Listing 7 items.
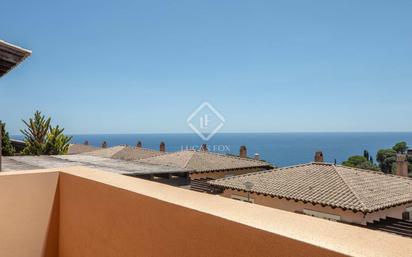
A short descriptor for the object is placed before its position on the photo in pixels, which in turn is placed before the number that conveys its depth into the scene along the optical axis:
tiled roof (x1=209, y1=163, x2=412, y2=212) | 14.20
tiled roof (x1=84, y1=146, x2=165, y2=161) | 26.16
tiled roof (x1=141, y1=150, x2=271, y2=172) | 21.81
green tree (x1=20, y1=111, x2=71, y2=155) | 21.44
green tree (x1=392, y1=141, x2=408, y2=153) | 63.62
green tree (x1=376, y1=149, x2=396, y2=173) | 61.90
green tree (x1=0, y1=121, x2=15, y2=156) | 17.64
